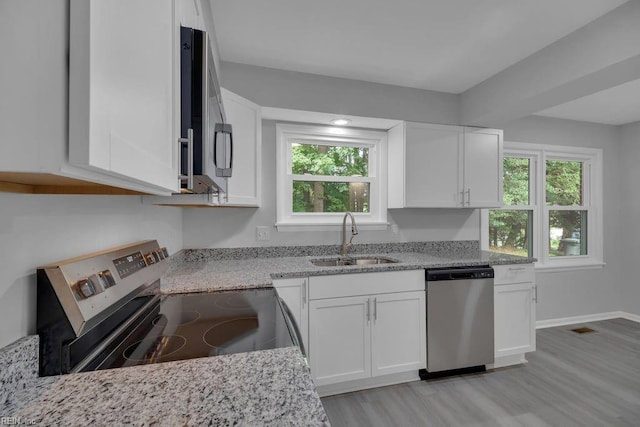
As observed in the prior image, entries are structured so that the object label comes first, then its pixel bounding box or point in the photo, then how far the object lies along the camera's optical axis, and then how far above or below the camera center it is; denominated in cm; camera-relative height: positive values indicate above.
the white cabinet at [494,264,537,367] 239 -83
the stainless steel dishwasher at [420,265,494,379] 219 -82
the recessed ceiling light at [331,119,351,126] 260 +86
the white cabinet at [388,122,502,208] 259 +45
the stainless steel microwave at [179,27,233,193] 82 +31
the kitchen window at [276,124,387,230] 266 +37
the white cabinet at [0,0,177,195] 35 +16
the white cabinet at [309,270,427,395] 199 -83
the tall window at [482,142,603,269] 336 +8
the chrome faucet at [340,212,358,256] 259 -17
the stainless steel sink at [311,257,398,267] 253 -42
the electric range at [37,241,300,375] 68 -37
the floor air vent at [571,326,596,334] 321 -130
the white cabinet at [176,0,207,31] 85 +77
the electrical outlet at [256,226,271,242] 251 -17
